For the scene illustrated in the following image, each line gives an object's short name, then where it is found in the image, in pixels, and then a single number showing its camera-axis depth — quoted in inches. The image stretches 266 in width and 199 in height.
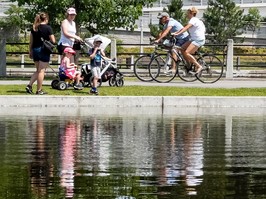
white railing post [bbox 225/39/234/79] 1075.3
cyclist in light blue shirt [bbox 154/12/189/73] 907.4
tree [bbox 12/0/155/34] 1143.6
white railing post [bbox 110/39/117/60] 1095.0
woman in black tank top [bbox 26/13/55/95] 763.4
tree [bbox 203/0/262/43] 2431.1
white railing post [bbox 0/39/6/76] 1093.1
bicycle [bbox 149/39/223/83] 901.2
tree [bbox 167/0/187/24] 2276.7
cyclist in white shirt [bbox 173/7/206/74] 893.8
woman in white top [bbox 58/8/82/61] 831.2
